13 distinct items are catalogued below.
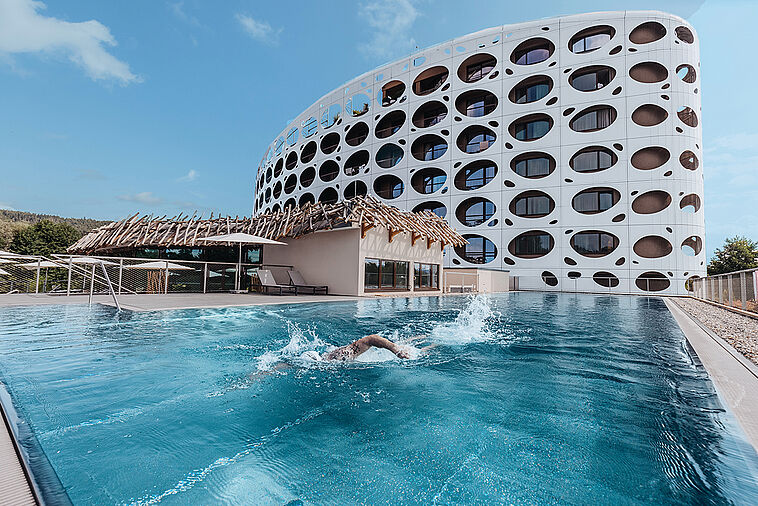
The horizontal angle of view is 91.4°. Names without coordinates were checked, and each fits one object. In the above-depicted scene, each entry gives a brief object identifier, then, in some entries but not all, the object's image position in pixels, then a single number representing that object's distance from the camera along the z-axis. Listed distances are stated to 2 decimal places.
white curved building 22.16
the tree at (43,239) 26.46
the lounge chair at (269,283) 15.05
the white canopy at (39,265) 12.12
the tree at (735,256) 30.84
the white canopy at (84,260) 11.89
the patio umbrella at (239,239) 13.50
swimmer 4.64
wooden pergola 14.98
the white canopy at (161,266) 12.60
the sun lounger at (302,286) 15.32
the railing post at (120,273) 12.49
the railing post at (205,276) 14.52
